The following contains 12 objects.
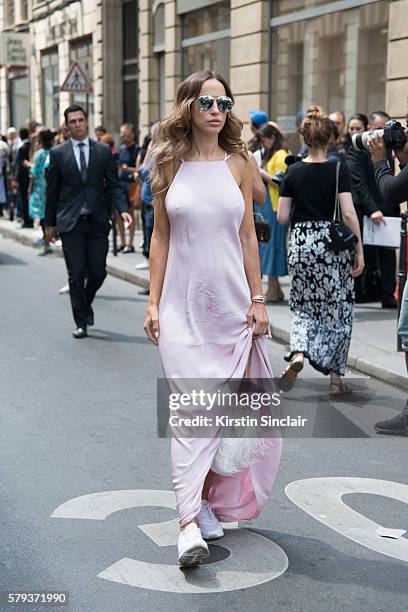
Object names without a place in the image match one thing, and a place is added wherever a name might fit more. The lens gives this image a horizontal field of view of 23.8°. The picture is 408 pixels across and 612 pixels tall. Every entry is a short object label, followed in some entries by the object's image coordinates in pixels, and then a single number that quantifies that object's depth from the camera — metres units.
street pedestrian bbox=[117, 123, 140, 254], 15.30
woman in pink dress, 3.86
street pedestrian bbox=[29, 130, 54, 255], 15.34
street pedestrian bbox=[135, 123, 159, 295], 10.86
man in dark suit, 8.62
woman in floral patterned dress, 6.51
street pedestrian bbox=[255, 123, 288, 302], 9.91
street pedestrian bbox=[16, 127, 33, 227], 19.11
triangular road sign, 18.09
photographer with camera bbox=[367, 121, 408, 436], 4.98
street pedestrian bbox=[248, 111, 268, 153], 10.13
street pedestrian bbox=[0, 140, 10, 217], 19.06
